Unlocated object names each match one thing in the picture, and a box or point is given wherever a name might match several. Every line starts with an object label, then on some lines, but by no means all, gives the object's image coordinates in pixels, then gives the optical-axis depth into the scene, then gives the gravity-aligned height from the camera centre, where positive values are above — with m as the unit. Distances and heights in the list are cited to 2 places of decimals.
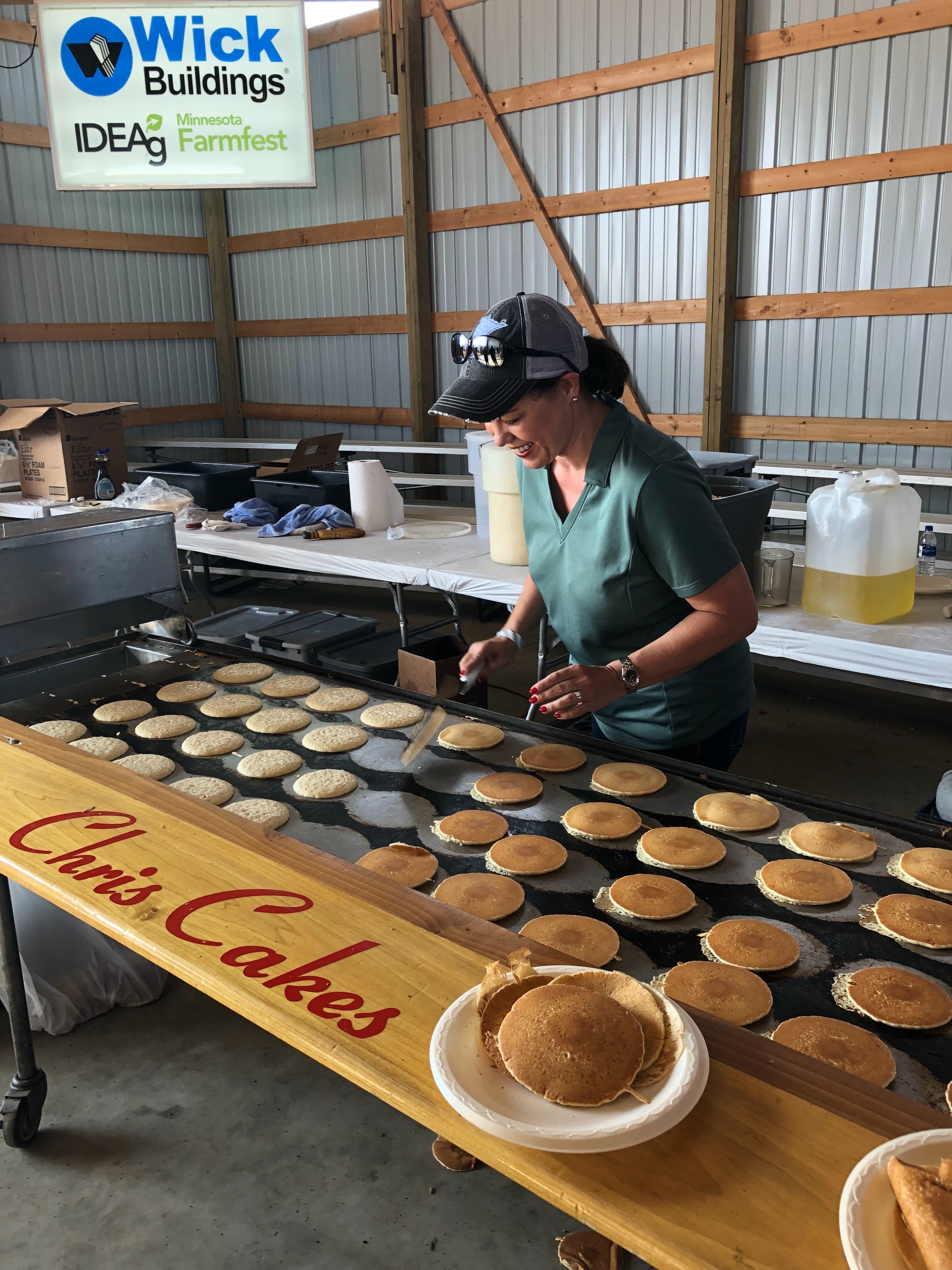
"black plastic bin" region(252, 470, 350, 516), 4.39 -0.52
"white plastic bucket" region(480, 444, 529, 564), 3.22 -0.48
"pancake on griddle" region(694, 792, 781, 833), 1.46 -0.69
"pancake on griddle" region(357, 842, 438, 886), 1.40 -0.72
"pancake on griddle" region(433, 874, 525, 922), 1.32 -0.73
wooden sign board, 0.69 -0.60
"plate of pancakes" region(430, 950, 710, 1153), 0.73 -0.56
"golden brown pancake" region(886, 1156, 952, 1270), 0.59 -0.54
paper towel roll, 4.18 -0.52
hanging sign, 5.65 +1.72
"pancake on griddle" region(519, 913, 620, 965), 1.20 -0.72
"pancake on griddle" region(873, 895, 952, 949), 1.18 -0.70
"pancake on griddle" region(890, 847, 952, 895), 1.27 -0.68
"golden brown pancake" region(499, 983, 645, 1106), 0.76 -0.55
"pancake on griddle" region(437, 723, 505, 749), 1.82 -0.69
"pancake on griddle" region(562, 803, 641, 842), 1.48 -0.70
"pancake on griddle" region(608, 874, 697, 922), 1.29 -0.72
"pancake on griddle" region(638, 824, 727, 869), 1.39 -0.70
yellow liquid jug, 2.50 -0.50
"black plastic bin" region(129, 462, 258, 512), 4.88 -0.53
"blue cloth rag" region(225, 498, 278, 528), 4.48 -0.63
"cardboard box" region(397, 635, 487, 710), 2.28 -0.76
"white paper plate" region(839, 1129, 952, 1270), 0.61 -0.56
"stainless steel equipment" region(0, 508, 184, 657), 2.28 -0.48
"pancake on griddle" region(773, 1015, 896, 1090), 1.00 -0.73
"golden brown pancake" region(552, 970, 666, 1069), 0.82 -0.56
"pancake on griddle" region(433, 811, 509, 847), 1.51 -0.72
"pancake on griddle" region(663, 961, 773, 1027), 1.09 -0.73
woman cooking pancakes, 1.56 -0.28
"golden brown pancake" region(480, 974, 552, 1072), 0.82 -0.57
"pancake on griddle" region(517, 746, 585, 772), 1.71 -0.69
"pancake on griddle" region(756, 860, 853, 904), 1.29 -0.70
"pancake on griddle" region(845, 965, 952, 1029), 1.06 -0.71
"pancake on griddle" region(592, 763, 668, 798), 1.60 -0.69
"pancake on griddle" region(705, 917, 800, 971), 1.18 -0.72
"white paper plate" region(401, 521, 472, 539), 4.09 -0.67
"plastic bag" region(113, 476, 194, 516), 4.66 -0.57
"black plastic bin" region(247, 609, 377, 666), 3.03 -0.84
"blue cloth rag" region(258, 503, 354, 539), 4.20 -0.63
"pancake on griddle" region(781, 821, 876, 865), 1.36 -0.68
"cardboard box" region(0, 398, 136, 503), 5.00 -0.31
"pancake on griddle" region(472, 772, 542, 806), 1.62 -0.71
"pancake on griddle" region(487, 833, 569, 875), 1.42 -0.72
